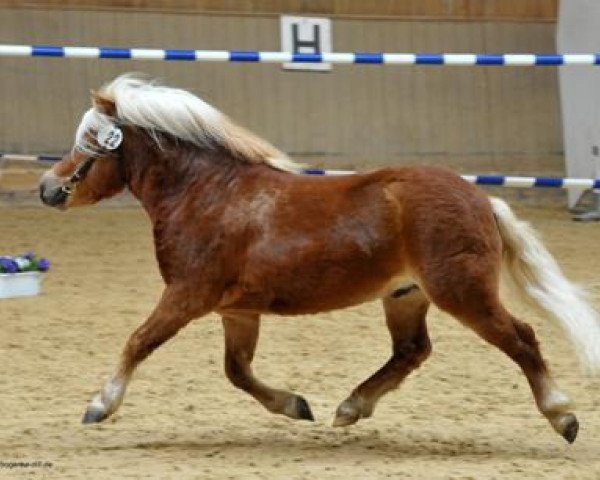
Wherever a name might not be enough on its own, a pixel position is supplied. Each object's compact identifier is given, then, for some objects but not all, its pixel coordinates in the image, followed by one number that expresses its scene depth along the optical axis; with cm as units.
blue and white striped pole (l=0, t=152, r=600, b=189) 1653
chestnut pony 1035
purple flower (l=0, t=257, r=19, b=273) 1736
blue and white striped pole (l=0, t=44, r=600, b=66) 1623
